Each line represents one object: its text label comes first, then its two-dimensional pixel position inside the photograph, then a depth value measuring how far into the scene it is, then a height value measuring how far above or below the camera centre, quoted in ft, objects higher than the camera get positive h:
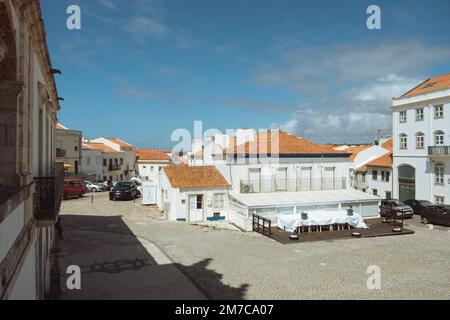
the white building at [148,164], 203.82 +3.05
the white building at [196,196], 76.64 -6.42
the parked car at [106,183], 137.39 -5.88
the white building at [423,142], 91.71 +7.70
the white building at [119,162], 179.63 +4.21
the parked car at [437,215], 72.43 -10.42
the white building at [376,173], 113.70 -1.81
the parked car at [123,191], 105.91 -7.26
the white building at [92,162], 161.99 +3.53
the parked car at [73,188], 105.34 -6.10
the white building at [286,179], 73.56 -2.46
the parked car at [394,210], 77.17 -10.10
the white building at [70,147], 141.08 +9.71
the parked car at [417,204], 88.64 -9.70
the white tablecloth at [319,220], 64.18 -10.07
